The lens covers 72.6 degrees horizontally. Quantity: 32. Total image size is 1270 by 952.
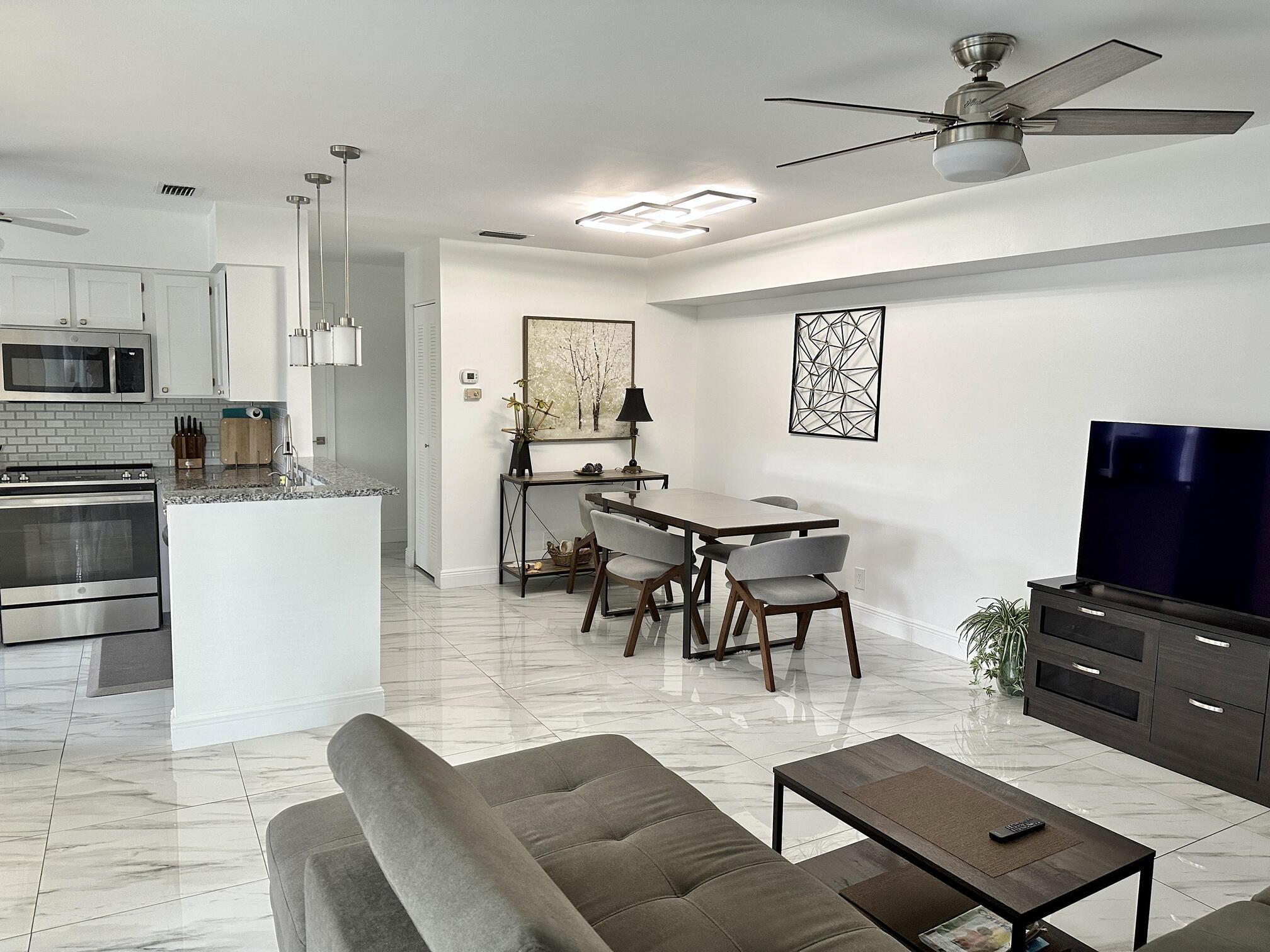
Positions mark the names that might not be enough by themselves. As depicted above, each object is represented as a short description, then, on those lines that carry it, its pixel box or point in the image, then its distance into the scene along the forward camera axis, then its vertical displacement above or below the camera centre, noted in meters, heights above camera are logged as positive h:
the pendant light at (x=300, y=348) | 4.07 +0.14
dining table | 4.76 -0.74
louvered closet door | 6.38 -0.42
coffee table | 1.95 -1.10
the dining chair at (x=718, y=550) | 4.96 -0.94
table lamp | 6.45 -0.17
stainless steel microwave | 4.94 +0.03
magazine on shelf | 2.15 -1.36
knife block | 5.42 -0.47
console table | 6.23 -0.94
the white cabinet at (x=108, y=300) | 5.08 +0.43
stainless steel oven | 4.76 -1.05
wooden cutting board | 5.46 -0.41
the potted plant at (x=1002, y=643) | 4.25 -1.23
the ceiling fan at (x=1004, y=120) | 2.11 +0.72
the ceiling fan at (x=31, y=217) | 3.50 +0.63
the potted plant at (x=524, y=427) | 6.34 -0.32
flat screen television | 3.40 -0.47
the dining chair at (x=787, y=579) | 4.46 -1.01
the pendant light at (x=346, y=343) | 3.81 +0.16
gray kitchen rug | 4.25 -1.52
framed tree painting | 6.58 +0.10
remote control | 2.14 -1.08
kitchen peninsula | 3.58 -0.99
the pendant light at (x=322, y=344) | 3.81 +0.15
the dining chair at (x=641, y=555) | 4.93 -0.97
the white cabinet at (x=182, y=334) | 5.29 +0.24
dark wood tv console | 3.26 -1.14
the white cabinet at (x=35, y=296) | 4.91 +0.43
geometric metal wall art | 5.58 +0.13
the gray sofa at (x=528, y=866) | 1.29 -1.06
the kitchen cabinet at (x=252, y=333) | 5.06 +0.26
